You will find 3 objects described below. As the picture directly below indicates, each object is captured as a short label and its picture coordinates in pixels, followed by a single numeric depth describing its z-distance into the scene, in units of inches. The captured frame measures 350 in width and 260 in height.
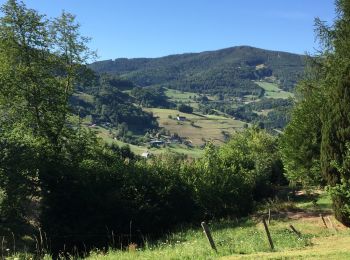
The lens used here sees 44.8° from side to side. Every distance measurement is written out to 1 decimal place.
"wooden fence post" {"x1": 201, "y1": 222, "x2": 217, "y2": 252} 520.7
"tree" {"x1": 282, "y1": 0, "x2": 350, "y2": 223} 807.7
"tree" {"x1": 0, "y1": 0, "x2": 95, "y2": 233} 1011.3
